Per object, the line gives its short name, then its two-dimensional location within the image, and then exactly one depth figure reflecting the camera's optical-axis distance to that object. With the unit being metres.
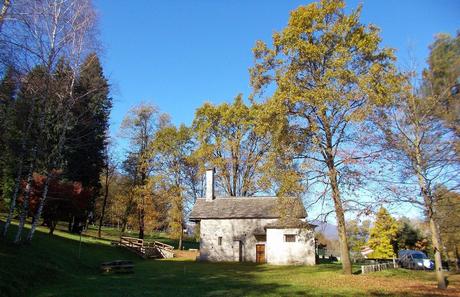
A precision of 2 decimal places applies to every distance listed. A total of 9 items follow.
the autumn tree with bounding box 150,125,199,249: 39.05
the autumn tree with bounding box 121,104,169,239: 39.84
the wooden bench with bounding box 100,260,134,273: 19.74
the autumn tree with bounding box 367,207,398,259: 44.72
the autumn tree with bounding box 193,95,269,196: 38.03
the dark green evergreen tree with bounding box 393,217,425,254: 45.57
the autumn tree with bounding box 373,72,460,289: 16.62
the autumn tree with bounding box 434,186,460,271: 17.52
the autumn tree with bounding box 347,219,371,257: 51.09
